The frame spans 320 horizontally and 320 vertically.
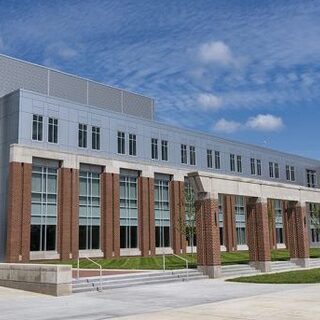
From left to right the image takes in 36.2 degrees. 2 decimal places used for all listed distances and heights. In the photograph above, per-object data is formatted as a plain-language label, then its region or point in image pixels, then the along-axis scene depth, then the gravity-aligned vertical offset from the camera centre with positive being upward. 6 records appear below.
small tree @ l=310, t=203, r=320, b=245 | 65.11 +2.68
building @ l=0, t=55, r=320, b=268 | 41.03 +6.67
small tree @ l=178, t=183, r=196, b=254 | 47.34 +2.40
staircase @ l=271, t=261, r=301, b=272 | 30.35 -1.74
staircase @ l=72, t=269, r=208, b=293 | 20.48 -1.71
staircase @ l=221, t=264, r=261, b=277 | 26.79 -1.72
